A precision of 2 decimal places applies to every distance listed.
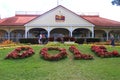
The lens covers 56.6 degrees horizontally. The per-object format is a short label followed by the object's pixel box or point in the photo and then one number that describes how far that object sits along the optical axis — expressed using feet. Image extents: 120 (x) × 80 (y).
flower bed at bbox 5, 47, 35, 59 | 23.16
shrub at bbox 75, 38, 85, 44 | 45.30
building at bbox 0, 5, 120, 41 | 51.63
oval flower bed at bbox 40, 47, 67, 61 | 22.46
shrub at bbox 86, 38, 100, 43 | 46.93
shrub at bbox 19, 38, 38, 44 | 44.82
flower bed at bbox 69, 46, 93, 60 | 22.77
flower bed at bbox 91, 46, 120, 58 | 23.67
